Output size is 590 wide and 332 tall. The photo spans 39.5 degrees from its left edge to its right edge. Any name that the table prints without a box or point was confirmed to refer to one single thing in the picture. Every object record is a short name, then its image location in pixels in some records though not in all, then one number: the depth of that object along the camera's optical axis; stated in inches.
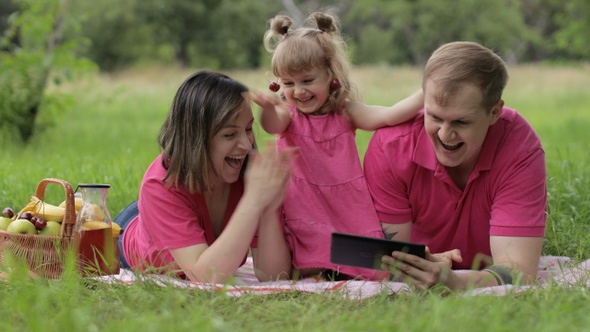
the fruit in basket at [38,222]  162.7
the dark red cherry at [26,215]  163.5
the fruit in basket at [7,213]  172.4
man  150.6
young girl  168.1
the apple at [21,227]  160.9
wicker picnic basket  157.4
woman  149.3
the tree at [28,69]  376.2
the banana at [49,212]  166.4
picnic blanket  143.8
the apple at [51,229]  162.7
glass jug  158.6
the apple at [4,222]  167.6
